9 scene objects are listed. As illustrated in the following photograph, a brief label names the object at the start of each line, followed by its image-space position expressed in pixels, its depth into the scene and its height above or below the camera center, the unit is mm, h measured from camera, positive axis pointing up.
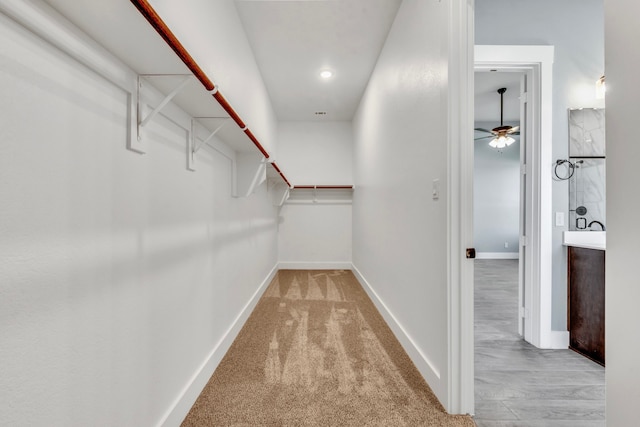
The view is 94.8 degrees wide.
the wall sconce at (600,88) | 2258 +992
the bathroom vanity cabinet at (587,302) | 2016 -621
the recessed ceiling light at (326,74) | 3338 +1627
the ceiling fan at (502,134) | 4596 +1337
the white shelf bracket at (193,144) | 1475 +369
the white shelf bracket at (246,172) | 2223 +321
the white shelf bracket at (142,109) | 1029 +374
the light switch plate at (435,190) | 1576 +141
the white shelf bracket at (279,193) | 4391 +336
